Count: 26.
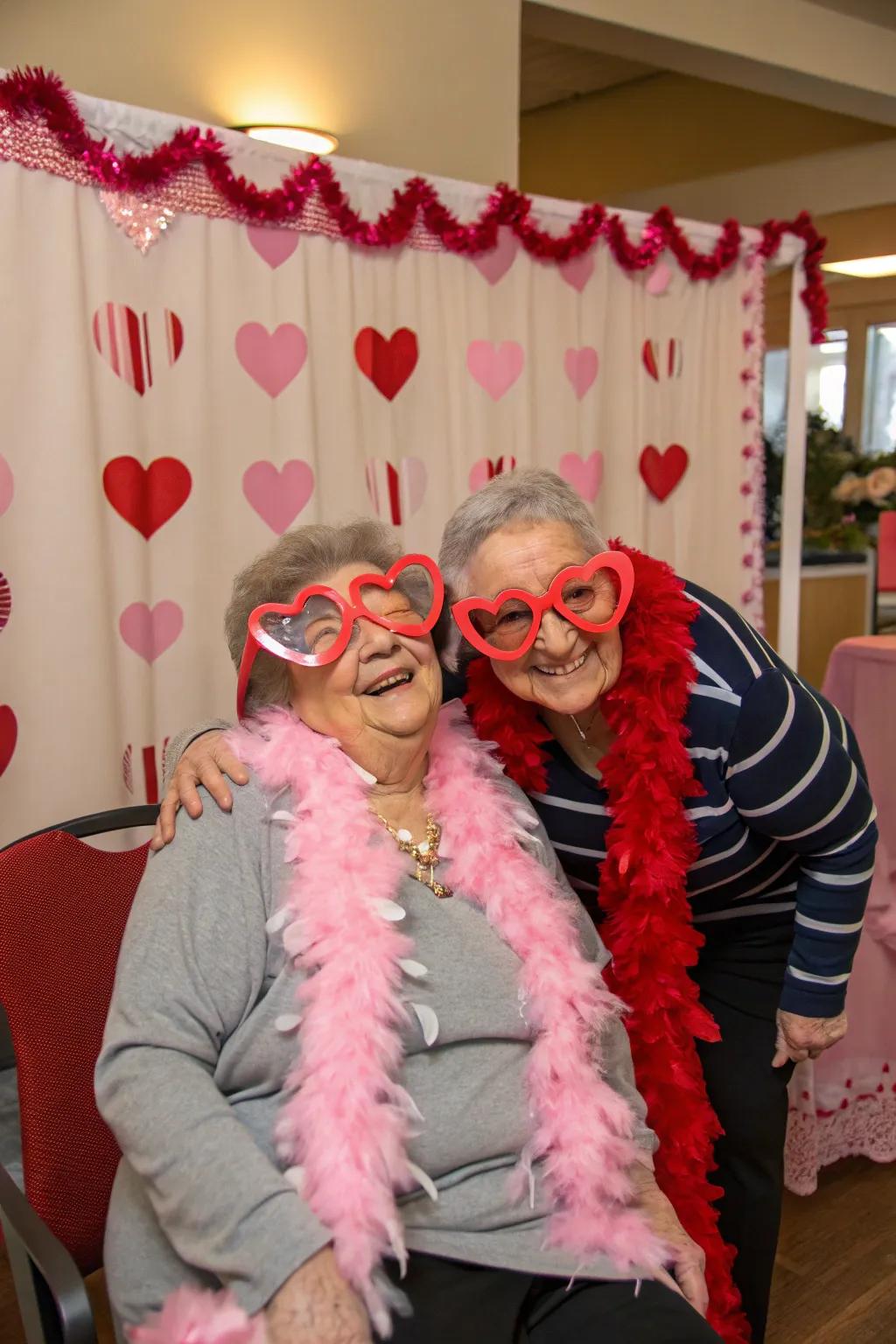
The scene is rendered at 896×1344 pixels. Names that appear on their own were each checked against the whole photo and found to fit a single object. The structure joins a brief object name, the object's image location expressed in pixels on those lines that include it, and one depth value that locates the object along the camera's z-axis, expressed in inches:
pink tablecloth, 107.7
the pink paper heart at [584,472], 122.5
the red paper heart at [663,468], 128.9
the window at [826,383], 290.7
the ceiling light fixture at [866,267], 252.2
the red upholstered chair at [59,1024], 57.1
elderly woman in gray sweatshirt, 49.2
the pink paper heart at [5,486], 86.5
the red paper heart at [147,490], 92.5
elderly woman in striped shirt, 63.1
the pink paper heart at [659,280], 126.6
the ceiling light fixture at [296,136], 113.5
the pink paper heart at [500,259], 113.0
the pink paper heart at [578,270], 119.2
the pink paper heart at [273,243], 98.0
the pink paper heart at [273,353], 99.0
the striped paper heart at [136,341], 90.7
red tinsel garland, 84.1
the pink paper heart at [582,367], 121.7
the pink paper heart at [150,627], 94.5
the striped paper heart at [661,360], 127.8
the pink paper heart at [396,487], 108.9
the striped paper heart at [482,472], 115.0
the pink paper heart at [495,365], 113.7
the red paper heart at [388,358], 106.3
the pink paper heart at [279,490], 100.5
